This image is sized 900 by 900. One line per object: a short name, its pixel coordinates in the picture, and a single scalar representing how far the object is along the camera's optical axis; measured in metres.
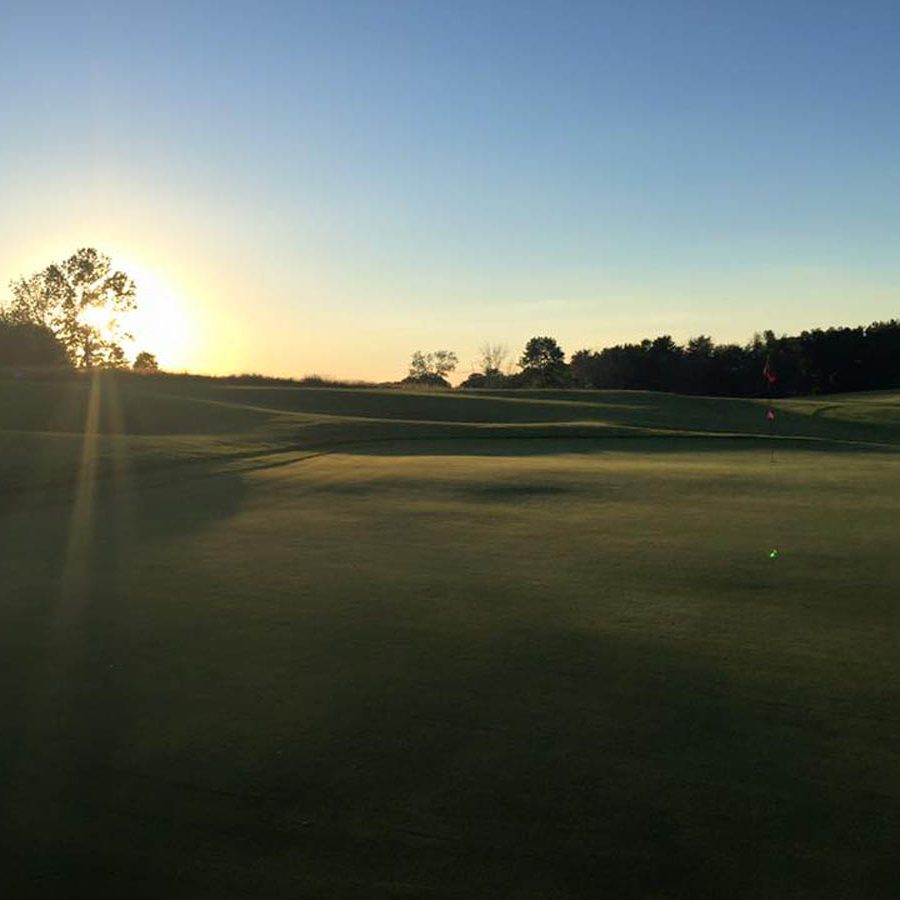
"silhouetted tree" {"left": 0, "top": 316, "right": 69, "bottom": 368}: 66.43
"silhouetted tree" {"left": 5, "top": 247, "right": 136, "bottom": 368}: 86.12
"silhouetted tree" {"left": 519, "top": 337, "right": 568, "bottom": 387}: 109.56
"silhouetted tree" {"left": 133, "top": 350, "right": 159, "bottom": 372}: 100.75
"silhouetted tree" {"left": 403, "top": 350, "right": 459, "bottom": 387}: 151.35
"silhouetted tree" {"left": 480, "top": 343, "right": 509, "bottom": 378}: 137.52
